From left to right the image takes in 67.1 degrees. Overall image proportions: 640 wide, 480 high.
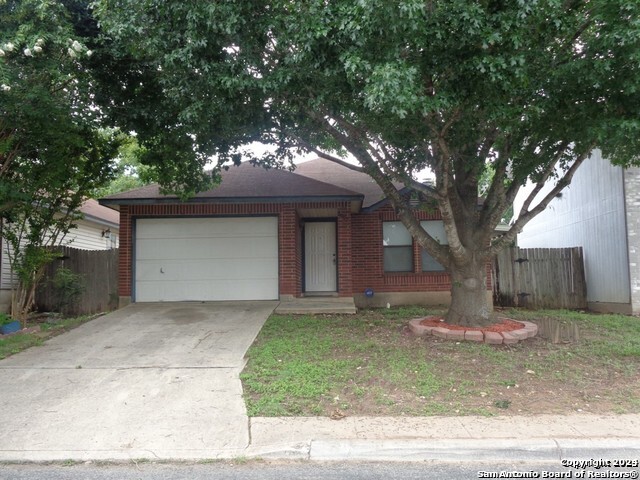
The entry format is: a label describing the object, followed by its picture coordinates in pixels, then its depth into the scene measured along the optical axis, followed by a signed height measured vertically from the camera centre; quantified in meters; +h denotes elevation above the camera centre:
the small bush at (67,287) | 12.28 -0.47
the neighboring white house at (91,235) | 12.39 +1.21
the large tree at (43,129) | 7.03 +2.46
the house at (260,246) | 11.78 +0.53
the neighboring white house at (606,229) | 11.73 +0.92
